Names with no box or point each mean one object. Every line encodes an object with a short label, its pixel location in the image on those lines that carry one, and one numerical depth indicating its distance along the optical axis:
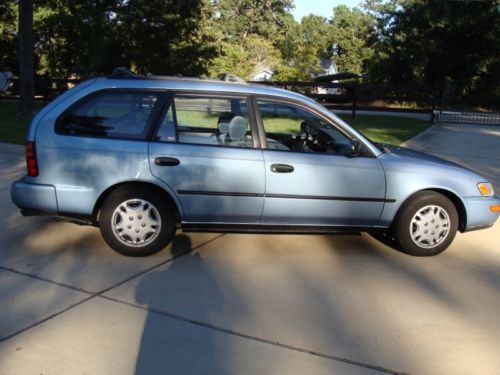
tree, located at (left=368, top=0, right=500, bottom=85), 31.38
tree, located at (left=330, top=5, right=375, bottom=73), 75.44
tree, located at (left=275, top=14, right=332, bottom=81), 36.22
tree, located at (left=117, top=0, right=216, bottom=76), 29.05
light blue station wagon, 4.81
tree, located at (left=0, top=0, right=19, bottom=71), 32.28
